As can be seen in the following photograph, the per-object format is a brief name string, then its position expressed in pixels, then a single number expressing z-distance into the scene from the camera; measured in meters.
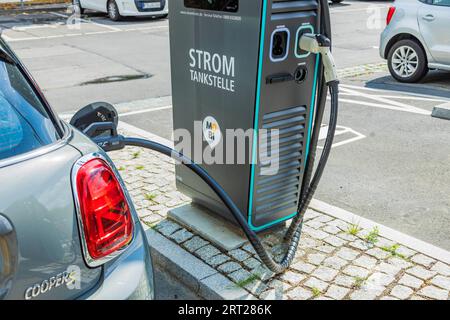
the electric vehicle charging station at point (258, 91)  3.02
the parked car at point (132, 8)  16.36
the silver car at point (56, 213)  1.57
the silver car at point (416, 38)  7.84
